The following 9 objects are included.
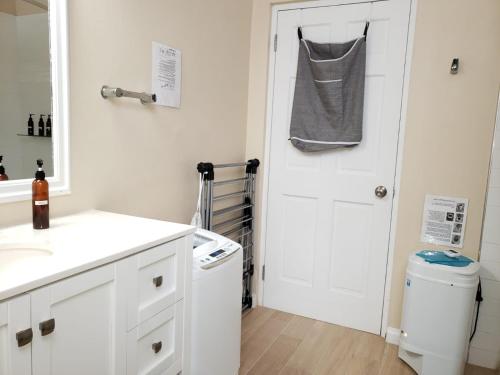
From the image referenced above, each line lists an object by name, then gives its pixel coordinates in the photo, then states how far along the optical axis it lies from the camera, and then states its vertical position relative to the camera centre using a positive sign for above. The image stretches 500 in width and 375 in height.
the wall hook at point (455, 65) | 2.20 +0.49
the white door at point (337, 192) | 2.44 -0.33
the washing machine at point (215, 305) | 1.56 -0.71
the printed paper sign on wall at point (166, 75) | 1.89 +0.32
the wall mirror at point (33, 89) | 1.40 +0.16
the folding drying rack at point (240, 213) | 2.51 -0.50
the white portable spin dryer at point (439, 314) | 2.00 -0.88
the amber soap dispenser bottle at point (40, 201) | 1.30 -0.23
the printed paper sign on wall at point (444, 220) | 2.27 -0.42
